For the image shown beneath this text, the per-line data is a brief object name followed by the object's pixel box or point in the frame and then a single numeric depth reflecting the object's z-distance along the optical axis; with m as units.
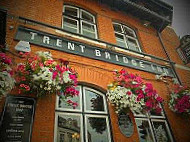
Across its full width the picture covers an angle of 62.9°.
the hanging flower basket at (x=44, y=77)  3.01
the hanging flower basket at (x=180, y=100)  4.96
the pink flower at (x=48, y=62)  3.19
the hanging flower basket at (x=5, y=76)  2.62
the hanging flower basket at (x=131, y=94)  3.99
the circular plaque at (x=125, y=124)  4.11
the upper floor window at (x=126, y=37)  6.75
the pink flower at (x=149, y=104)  4.12
